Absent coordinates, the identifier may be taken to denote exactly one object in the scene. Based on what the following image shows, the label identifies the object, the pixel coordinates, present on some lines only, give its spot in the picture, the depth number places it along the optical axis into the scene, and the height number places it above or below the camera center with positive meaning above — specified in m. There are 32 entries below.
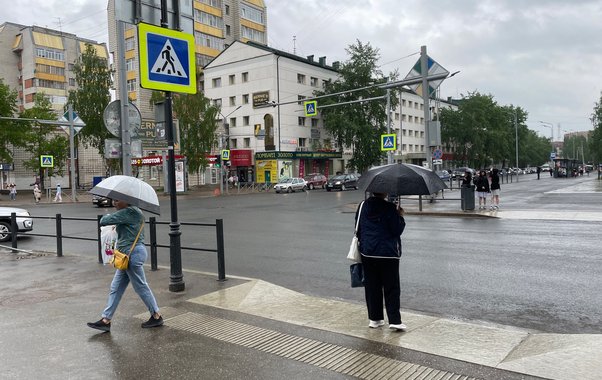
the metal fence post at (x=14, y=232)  11.60 -1.30
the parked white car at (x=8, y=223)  14.87 -1.37
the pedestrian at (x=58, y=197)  37.41 -1.46
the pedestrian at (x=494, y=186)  19.50 -0.81
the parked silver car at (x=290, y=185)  45.54 -1.24
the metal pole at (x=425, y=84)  19.67 +3.48
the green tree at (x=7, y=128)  46.97 +5.16
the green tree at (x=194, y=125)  44.94 +4.76
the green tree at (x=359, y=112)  58.94 +7.32
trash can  19.48 -1.27
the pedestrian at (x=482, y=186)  20.21 -0.83
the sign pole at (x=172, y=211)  6.77 -0.51
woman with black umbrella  5.03 -0.89
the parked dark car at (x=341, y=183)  45.56 -1.16
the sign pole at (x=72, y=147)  31.27 +2.37
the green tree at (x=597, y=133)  59.41 +3.79
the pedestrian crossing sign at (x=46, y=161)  40.78 +1.56
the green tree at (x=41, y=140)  50.66 +4.23
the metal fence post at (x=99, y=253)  9.47 -1.54
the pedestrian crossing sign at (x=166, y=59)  6.55 +1.68
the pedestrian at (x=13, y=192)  41.34 -1.05
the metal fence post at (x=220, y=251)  7.48 -1.24
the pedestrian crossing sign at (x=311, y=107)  31.64 +4.28
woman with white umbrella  5.30 -0.76
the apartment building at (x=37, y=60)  77.88 +19.85
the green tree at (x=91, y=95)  47.59 +8.39
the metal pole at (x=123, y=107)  9.53 +1.39
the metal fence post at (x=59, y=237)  10.70 -1.34
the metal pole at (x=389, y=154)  30.45 +0.95
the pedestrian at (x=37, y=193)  38.00 -1.10
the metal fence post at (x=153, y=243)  8.40 -1.21
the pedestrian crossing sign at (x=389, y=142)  28.45 +1.65
